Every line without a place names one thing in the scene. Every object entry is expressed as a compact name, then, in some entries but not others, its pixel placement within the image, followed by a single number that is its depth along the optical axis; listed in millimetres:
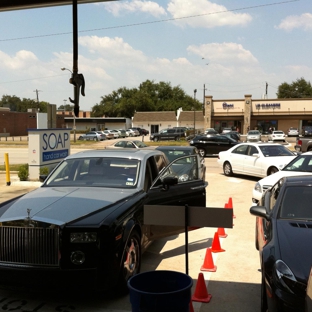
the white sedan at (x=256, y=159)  15305
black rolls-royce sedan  4574
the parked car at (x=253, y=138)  47656
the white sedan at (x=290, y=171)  10125
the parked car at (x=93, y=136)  61031
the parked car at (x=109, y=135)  68512
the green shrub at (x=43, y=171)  15080
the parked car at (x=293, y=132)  64331
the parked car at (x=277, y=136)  52125
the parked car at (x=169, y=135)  55519
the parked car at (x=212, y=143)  28109
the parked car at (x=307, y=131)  59956
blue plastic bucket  3443
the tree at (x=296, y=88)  120312
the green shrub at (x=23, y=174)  15615
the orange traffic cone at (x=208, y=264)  6094
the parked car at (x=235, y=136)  42853
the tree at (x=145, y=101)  114812
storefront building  70500
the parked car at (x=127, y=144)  26923
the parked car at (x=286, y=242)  3605
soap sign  15422
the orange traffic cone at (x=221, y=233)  8016
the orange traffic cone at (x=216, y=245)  7000
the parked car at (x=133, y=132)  76375
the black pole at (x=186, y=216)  4707
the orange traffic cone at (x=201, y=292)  5043
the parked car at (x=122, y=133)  73750
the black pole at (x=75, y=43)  6191
